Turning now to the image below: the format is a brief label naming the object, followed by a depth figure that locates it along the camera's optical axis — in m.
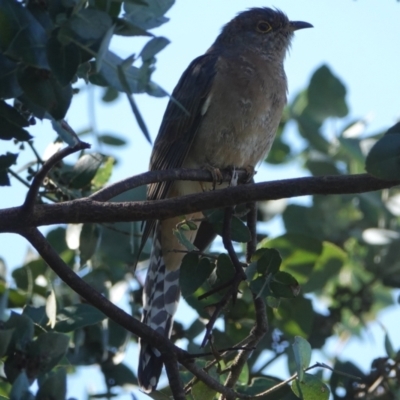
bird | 9.88
